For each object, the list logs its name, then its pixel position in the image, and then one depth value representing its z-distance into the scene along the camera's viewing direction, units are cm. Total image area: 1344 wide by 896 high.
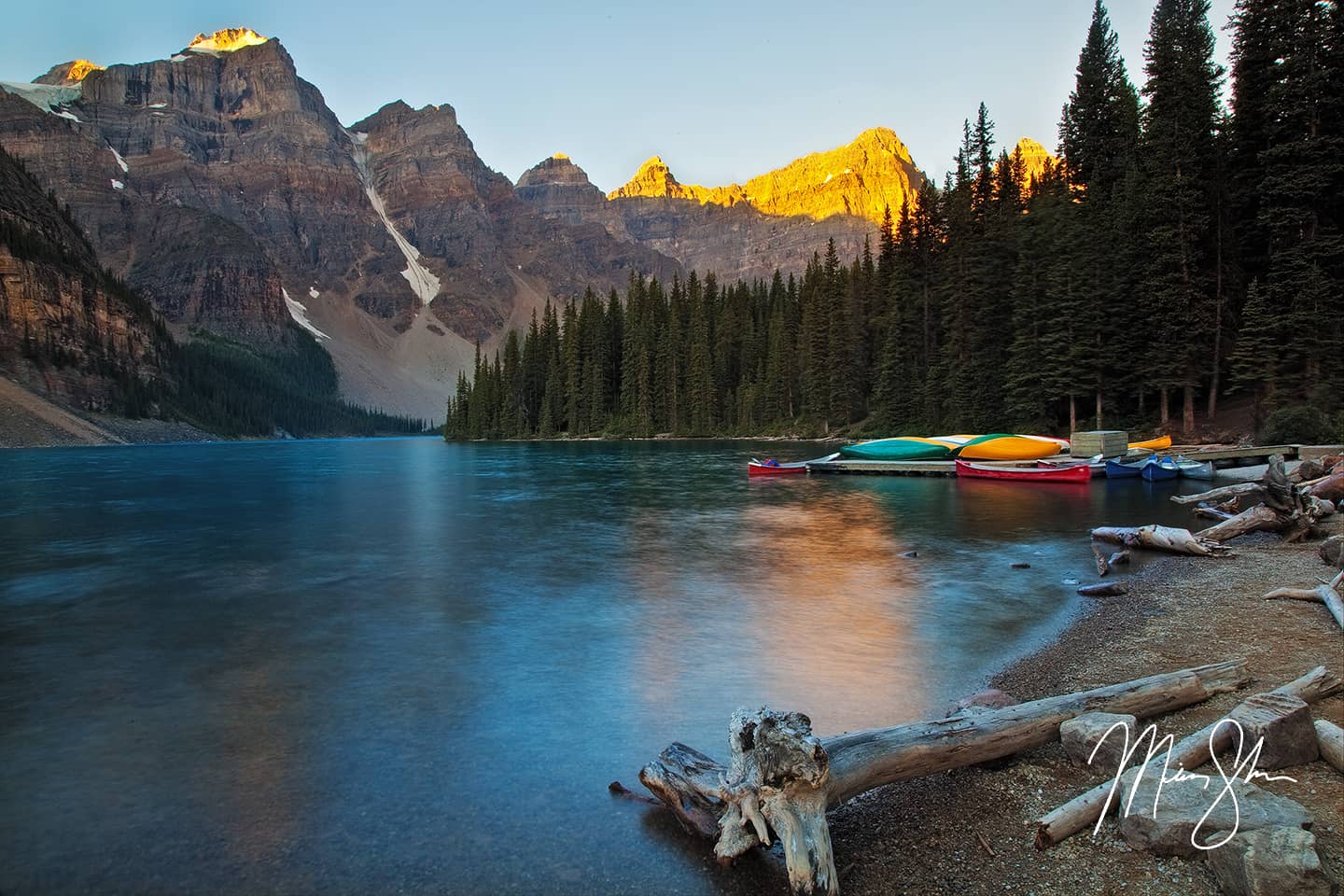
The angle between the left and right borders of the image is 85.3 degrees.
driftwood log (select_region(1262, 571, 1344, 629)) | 972
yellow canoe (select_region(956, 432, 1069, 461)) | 3894
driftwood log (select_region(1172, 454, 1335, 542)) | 1695
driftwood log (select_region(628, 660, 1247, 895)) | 502
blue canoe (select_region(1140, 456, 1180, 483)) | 3216
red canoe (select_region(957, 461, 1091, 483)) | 3431
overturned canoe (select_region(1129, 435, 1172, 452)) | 3962
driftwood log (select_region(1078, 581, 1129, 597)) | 1318
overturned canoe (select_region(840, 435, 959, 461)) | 4316
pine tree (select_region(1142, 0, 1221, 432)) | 4288
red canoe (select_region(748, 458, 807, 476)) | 4327
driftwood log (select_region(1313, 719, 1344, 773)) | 546
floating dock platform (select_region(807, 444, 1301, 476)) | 3406
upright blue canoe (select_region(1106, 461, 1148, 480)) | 3428
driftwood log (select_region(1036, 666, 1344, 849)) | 502
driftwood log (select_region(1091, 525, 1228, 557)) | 1628
